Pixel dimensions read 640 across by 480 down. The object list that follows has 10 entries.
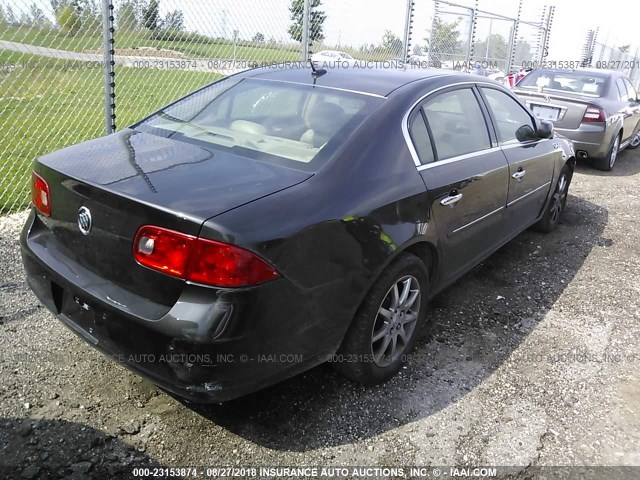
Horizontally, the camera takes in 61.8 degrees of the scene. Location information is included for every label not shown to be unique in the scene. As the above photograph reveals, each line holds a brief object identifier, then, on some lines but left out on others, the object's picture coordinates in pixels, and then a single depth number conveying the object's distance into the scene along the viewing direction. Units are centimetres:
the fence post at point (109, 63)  495
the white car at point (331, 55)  834
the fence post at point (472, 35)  1279
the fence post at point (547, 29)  1859
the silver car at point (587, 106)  781
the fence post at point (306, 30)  761
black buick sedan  204
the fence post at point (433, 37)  1131
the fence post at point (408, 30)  963
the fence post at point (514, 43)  1579
